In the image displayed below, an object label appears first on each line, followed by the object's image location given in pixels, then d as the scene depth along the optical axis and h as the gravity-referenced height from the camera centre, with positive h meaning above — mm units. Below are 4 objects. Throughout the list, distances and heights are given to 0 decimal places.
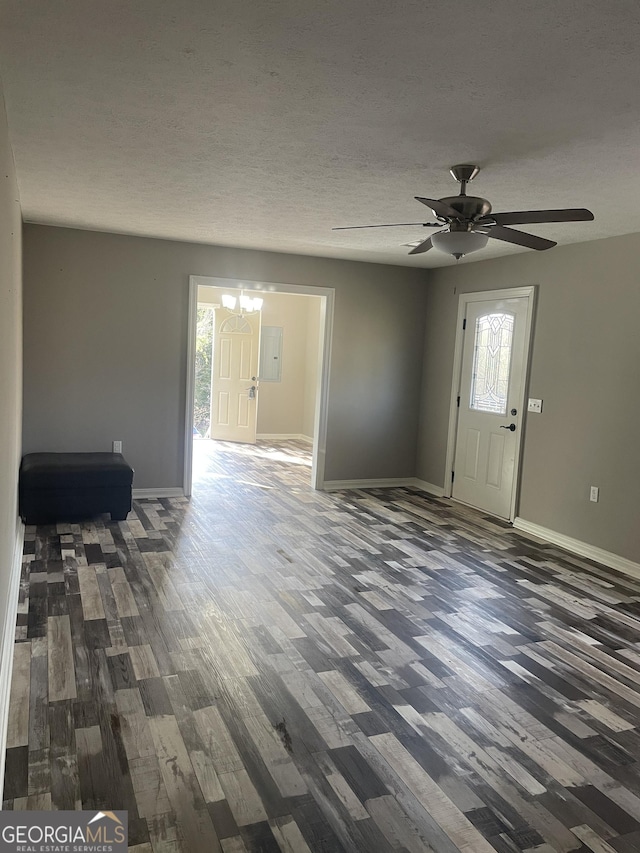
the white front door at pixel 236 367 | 9781 -146
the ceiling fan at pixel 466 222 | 3223 +751
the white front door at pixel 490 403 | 5973 -307
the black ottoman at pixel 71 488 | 5094 -1127
